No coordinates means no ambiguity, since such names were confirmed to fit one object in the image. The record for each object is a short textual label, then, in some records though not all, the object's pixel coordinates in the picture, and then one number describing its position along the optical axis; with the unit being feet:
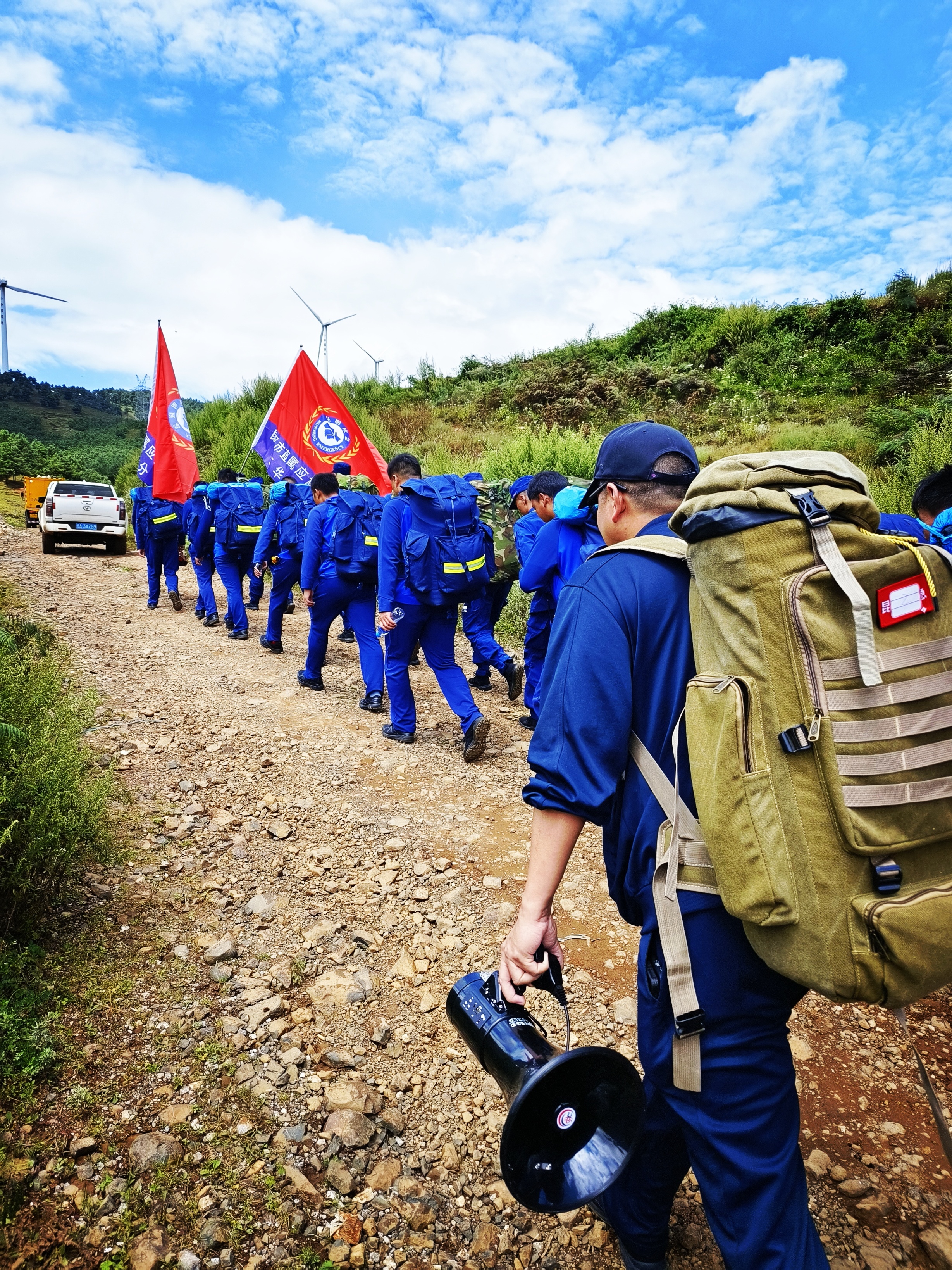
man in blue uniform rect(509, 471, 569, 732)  17.83
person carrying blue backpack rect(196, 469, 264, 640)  30.63
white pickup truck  53.31
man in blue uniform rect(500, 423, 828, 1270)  4.51
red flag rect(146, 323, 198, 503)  32.12
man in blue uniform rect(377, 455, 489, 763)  18.30
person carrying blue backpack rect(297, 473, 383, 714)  22.15
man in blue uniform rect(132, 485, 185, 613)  33.81
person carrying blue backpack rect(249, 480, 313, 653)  27.76
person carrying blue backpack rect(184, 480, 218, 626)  33.63
